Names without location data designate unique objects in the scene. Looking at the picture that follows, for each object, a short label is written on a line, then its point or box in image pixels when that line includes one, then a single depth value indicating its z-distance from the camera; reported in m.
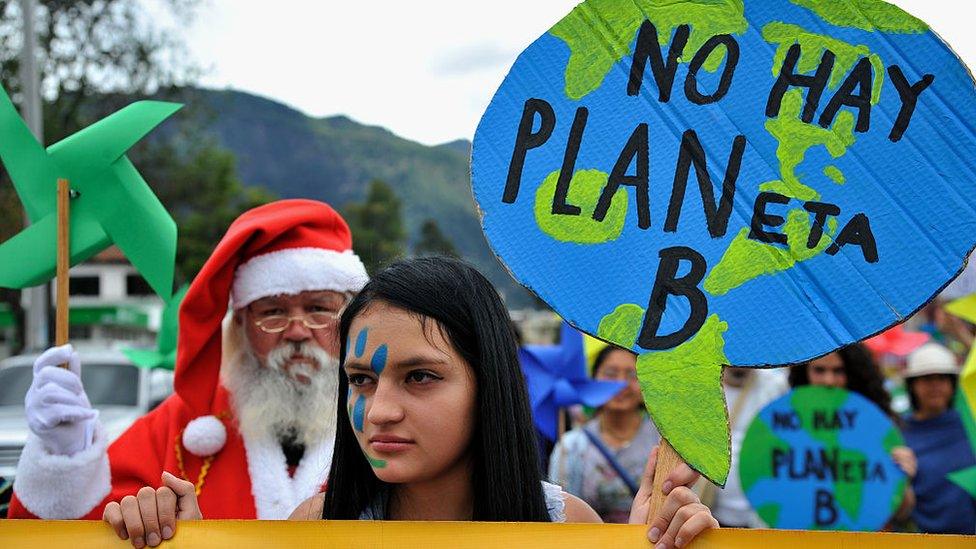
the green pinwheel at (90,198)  2.90
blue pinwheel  5.38
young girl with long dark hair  1.98
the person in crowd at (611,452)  4.80
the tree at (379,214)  64.12
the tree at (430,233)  70.75
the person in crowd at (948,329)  6.00
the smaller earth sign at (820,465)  4.49
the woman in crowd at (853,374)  5.16
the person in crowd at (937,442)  5.12
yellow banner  1.84
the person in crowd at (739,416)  4.89
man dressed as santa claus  3.15
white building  43.03
